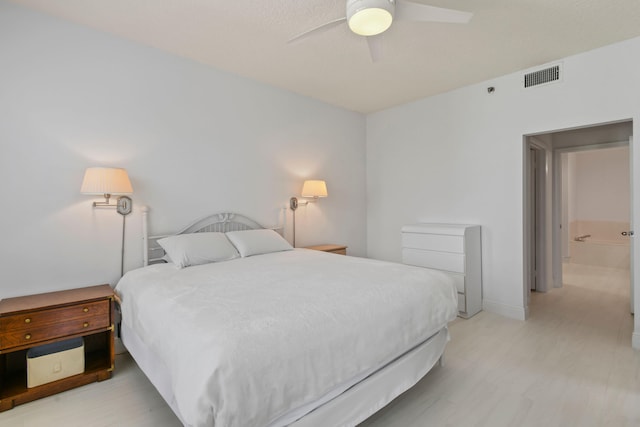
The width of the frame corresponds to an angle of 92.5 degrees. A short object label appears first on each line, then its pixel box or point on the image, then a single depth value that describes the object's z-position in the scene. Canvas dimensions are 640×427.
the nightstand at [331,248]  3.99
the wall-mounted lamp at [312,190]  3.94
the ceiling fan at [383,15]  1.70
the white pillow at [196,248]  2.67
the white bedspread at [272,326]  1.17
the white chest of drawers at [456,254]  3.46
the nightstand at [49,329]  1.96
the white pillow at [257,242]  3.08
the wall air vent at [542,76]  3.15
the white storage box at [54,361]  2.04
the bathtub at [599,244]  5.76
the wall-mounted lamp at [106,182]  2.39
